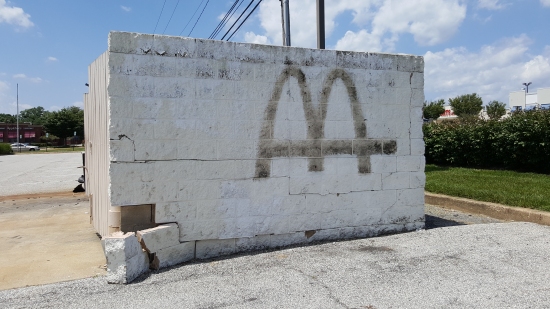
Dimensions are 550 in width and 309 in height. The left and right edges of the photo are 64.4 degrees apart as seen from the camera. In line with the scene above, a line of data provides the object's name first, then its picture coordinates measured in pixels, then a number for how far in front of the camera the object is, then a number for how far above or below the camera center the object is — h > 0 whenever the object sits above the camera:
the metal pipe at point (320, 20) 9.57 +2.95
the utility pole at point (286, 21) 10.90 +3.34
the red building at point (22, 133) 84.50 +4.64
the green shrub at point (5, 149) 48.57 +0.80
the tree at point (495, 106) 43.31 +5.06
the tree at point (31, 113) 137.89 +14.54
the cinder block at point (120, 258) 4.47 -1.06
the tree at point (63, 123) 72.94 +5.50
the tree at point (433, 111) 55.34 +5.38
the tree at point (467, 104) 48.86 +5.78
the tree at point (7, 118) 112.12 +10.56
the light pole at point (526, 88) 55.69 +8.45
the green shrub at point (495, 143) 10.87 +0.30
